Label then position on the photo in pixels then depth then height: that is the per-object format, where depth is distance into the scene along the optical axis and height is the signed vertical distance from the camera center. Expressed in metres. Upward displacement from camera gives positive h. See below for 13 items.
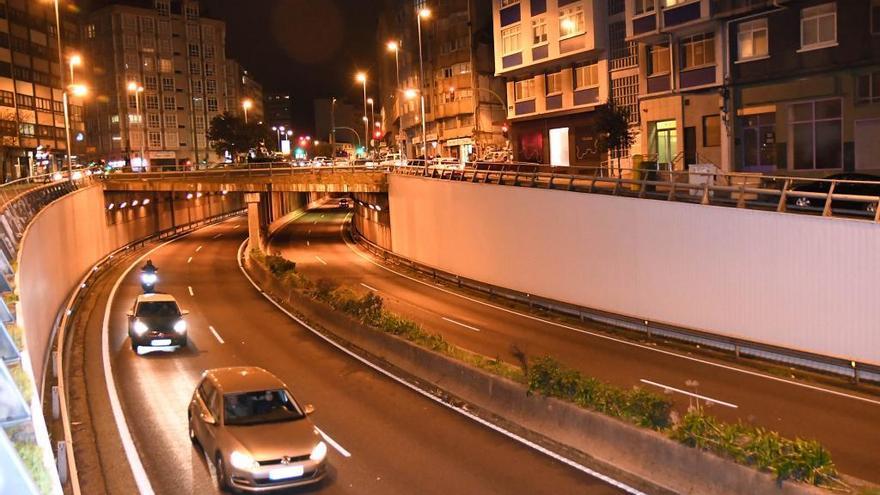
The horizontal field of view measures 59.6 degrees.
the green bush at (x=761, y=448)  9.52 -3.69
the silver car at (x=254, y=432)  11.49 -3.83
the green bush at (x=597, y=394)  12.16 -3.74
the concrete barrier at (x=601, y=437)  10.46 -4.29
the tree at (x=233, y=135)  109.56 +8.49
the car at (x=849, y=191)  24.62 -0.81
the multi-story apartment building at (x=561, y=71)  46.25 +6.96
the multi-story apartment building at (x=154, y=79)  118.38 +19.02
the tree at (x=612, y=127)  41.09 +2.71
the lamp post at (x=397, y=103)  102.41 +12.33
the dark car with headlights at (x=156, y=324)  22.73 -3.78
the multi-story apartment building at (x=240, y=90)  139.38 +22.36
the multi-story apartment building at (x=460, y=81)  78.25 +10.98
